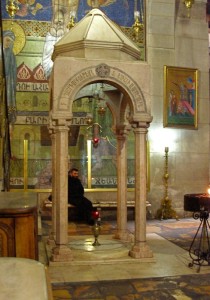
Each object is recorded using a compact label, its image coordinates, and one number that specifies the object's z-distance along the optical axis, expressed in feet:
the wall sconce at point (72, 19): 35.40
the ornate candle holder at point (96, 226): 24.17
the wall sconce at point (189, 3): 36.55
